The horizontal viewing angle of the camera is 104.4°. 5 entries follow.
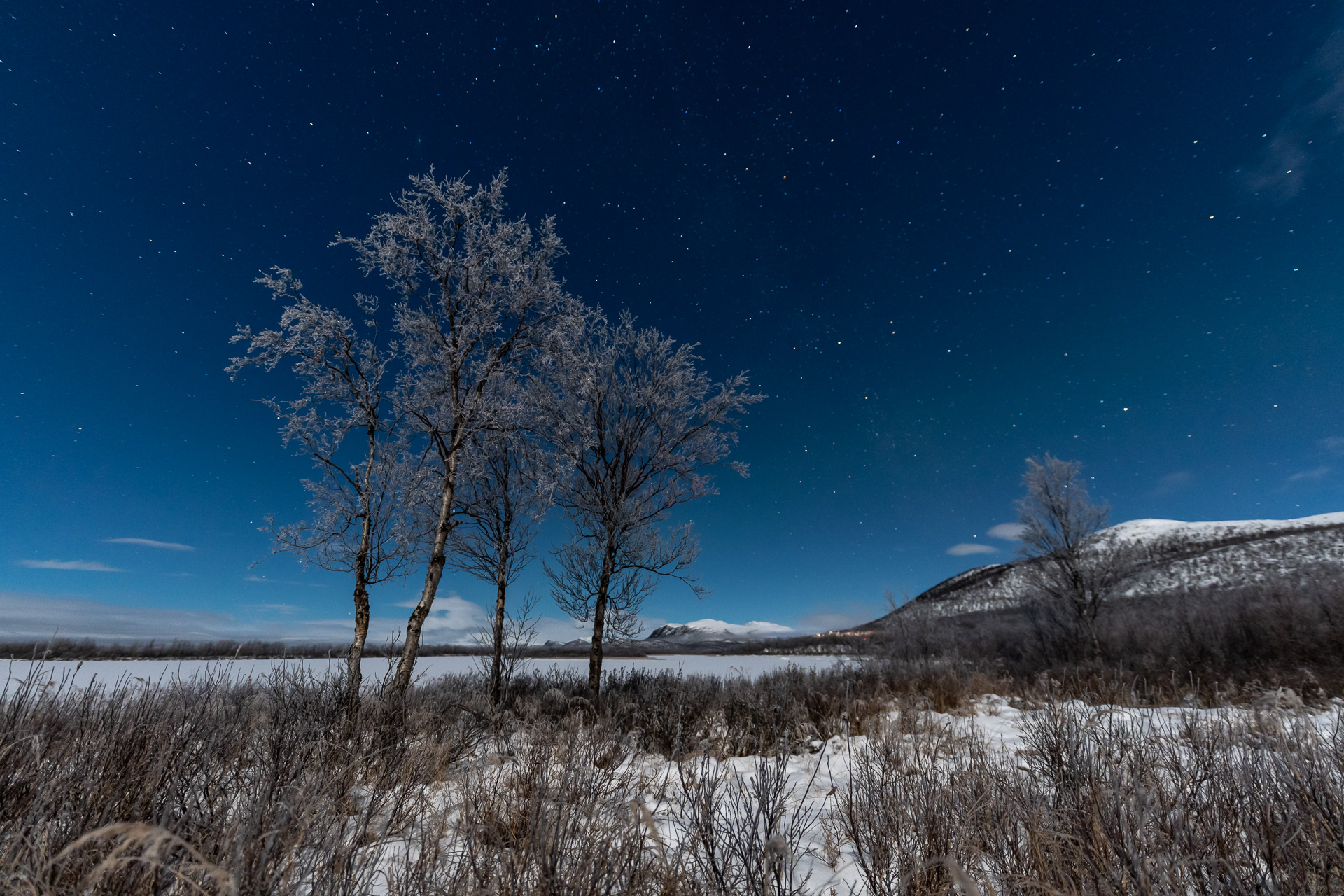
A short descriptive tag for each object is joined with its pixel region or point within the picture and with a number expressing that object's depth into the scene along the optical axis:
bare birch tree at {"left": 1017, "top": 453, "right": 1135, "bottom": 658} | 18.81
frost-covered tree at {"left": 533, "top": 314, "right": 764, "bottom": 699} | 10.62
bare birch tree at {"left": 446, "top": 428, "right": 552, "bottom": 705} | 10.84
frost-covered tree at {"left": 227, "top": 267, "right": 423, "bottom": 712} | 8.73
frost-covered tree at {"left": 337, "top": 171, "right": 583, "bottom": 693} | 9.12
